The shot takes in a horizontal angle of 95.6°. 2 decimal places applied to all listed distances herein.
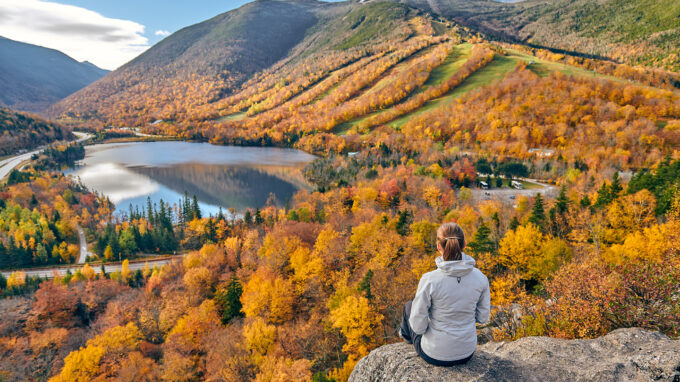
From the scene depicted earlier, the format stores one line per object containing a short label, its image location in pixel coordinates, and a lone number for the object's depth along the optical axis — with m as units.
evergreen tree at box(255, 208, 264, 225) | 69.44
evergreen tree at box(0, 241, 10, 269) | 64.25
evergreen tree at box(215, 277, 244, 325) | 39.22
